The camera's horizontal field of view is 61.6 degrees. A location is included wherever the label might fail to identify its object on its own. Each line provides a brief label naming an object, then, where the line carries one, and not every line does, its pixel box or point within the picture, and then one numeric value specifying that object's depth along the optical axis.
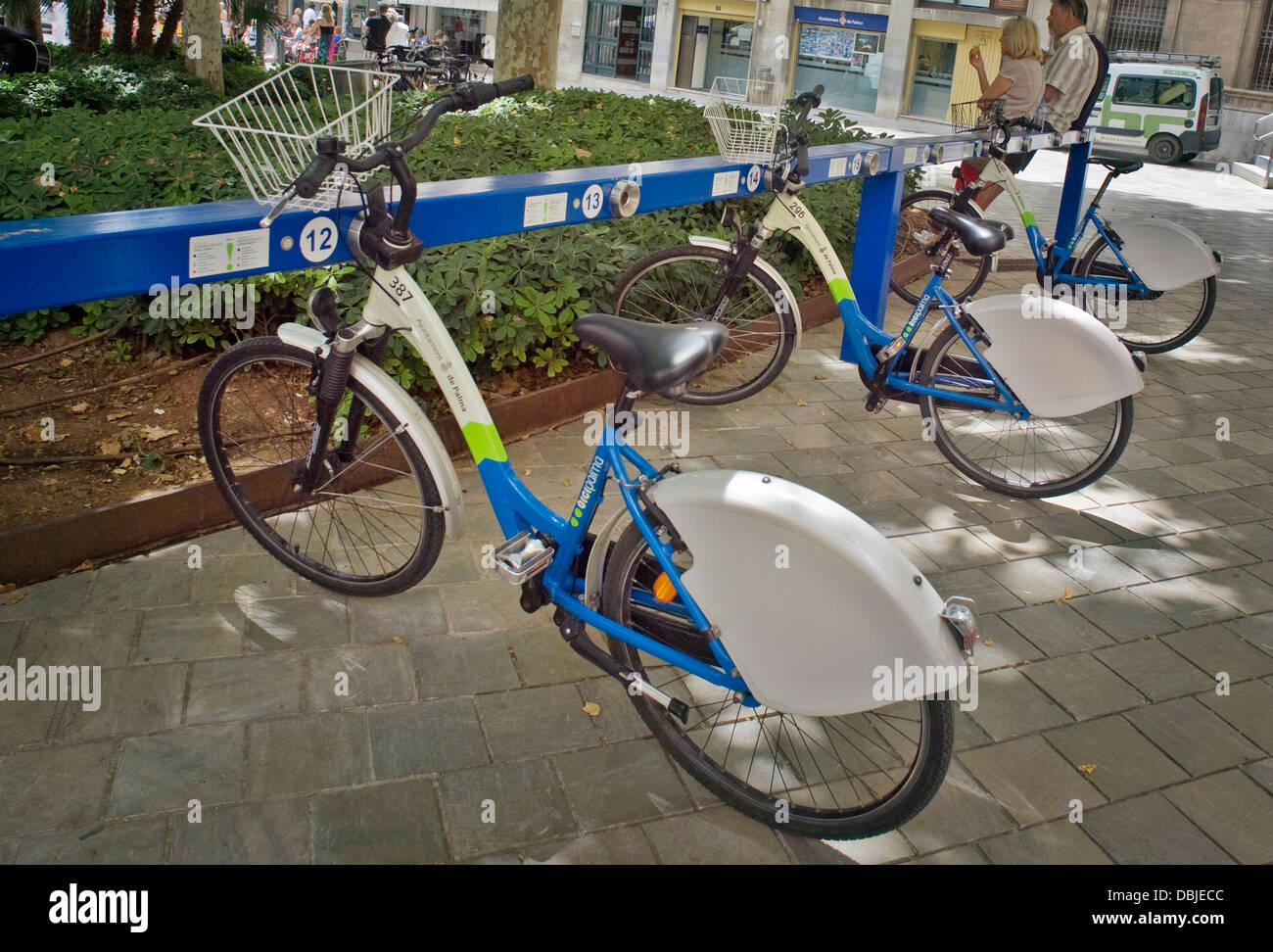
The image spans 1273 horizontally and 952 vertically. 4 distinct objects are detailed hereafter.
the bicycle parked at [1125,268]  6.43
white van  20.11
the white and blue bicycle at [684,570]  2.37
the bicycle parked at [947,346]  4.26
